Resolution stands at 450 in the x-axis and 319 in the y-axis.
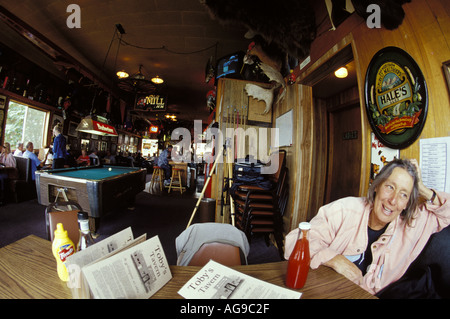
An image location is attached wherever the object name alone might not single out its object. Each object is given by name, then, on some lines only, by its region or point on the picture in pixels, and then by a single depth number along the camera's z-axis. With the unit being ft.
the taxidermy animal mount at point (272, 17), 6.13
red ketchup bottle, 2.87
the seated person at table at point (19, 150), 18.51
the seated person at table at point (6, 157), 15.83
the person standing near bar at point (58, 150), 17.76
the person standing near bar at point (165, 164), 23.46
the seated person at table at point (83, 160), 25.54
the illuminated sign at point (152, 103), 23.35
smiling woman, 3.61
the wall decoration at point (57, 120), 23.27
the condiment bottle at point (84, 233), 2.83
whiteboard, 10.48
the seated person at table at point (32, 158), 16.61
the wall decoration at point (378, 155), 4.74
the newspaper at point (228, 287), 2.65
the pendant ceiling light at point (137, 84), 19.35
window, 19.33
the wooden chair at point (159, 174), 23.29
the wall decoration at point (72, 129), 26.09
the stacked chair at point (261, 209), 9.29
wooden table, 2.62
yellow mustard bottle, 2.86
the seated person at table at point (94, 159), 27.63
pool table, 9.14
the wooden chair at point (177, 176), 23.21
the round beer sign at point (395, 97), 4.09
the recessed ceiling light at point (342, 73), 9.75
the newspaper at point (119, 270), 2.23
